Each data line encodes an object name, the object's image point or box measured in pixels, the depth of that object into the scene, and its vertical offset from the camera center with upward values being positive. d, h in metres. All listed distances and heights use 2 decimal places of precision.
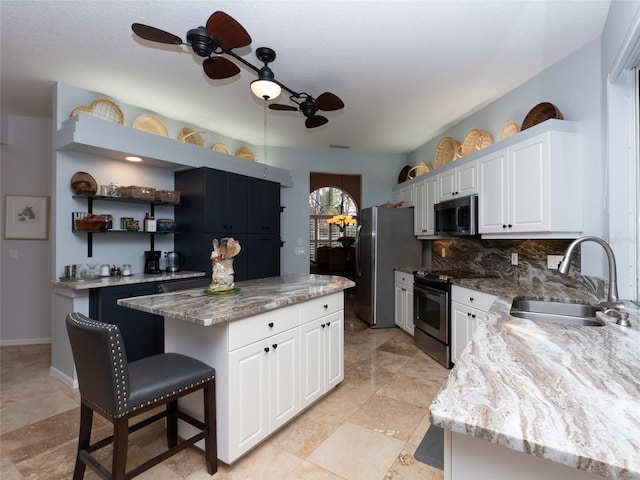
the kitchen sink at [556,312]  1.80 -0.43
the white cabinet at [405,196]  4.74 +0.73
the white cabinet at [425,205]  4.09 +0.50
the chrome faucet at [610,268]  1.57 -0.13
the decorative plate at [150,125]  3.56 +1.34
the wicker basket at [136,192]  3.42 +0.54
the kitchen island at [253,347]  1.74 -0.65
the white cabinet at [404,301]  4.16 -0.80
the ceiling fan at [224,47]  1.79 +1.23
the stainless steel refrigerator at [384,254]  4.59 -0.17
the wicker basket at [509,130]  3.02 +1.08
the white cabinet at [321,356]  2.31 -0.89
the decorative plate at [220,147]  4.40 +1.32
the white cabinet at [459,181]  3.27 +0.67
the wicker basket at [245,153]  4.80 +1.34
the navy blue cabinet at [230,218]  3.80 +0.31
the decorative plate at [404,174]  5.39 +1.16
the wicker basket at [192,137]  3.88 +1.33
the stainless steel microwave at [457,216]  3.22 +0.28
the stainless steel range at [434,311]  3.20 -0.75
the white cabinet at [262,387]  1.77 -0.88
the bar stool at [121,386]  1.40 -0.69
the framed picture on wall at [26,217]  3.94 +0.31
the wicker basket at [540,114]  2.56 +1.09
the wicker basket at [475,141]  3.42 +1.12
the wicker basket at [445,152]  4.10 +1.20
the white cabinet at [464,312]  2.71 -0.64
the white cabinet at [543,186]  2.43 +0.45
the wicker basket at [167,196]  3.65 +0.54
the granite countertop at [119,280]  2.79 -0.36
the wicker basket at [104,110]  3.14 +1.34
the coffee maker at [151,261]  3.67 -0.22
